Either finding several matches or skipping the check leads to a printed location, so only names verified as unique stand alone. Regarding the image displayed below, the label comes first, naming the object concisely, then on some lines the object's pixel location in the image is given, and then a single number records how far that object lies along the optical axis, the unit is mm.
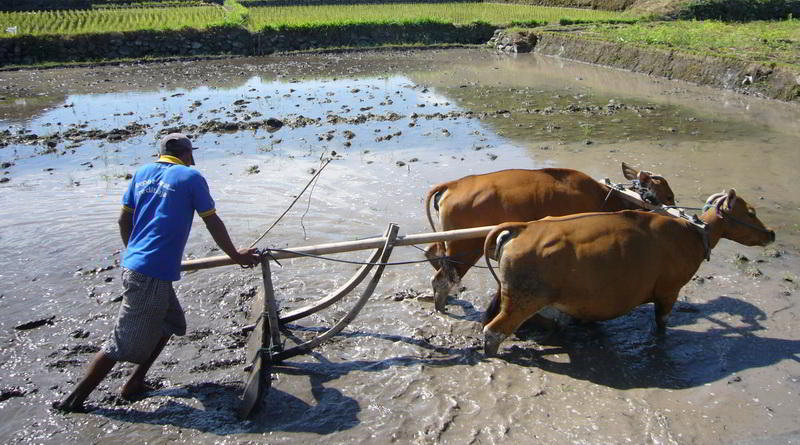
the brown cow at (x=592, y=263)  4723
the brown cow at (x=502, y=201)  5703
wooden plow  4637
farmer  4285
